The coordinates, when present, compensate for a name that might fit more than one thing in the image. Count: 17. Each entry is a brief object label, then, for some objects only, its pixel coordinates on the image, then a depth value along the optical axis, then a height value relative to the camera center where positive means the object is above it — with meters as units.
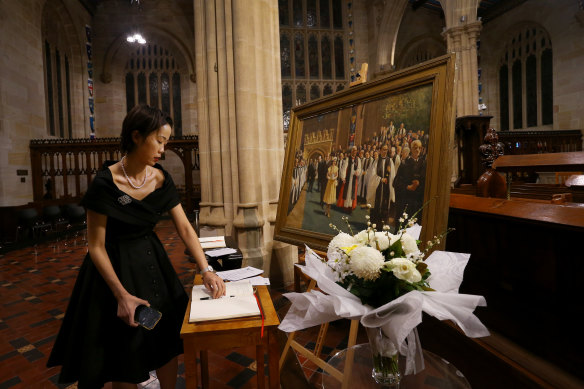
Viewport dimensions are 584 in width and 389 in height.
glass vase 0.97 -0.55
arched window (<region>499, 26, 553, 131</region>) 12.84 +3.99
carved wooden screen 9.49 +0.95
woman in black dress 1.42 -0.44
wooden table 1.28 -0.60
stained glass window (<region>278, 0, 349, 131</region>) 14.66 +6.12
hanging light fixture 10.52 +4.84
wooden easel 1.10 -0.70
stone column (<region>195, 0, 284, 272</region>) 3.96 +0.83
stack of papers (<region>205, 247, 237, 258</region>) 2.30 -0.49
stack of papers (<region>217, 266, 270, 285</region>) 1.75 -0.53
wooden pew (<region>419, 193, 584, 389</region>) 1.41 -0.62
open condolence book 1.34 -0.52
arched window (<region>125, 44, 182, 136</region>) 14.45 +4.79
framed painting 1.70 +0.16
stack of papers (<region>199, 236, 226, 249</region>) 2.60 -0.47
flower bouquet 0.85 -0.32
